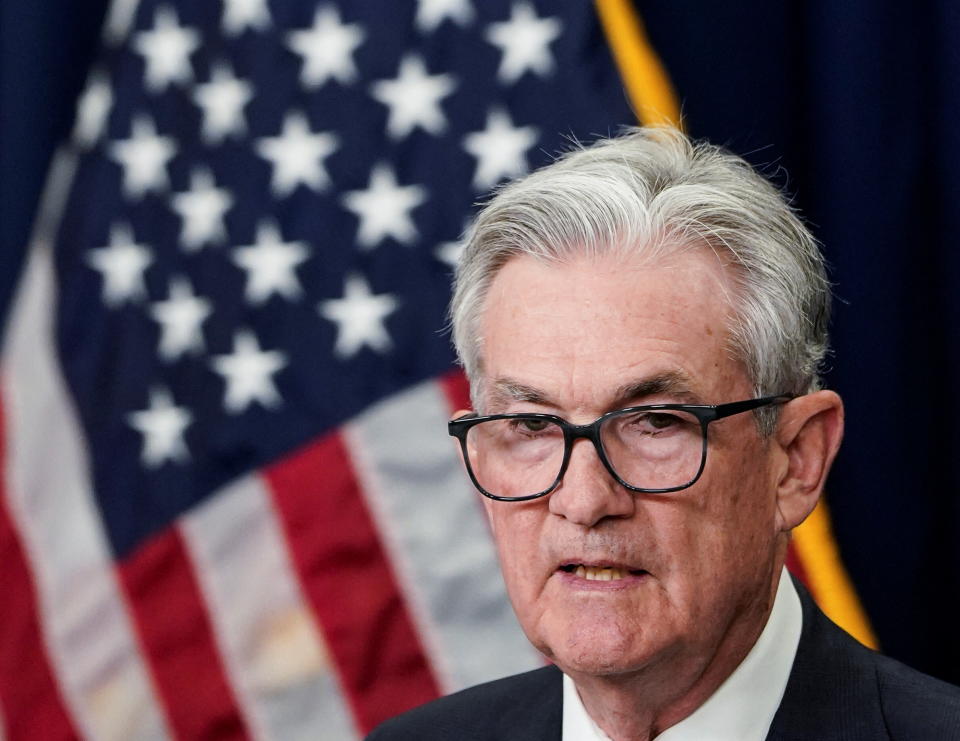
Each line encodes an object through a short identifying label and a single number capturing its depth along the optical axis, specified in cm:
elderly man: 447
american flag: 494
